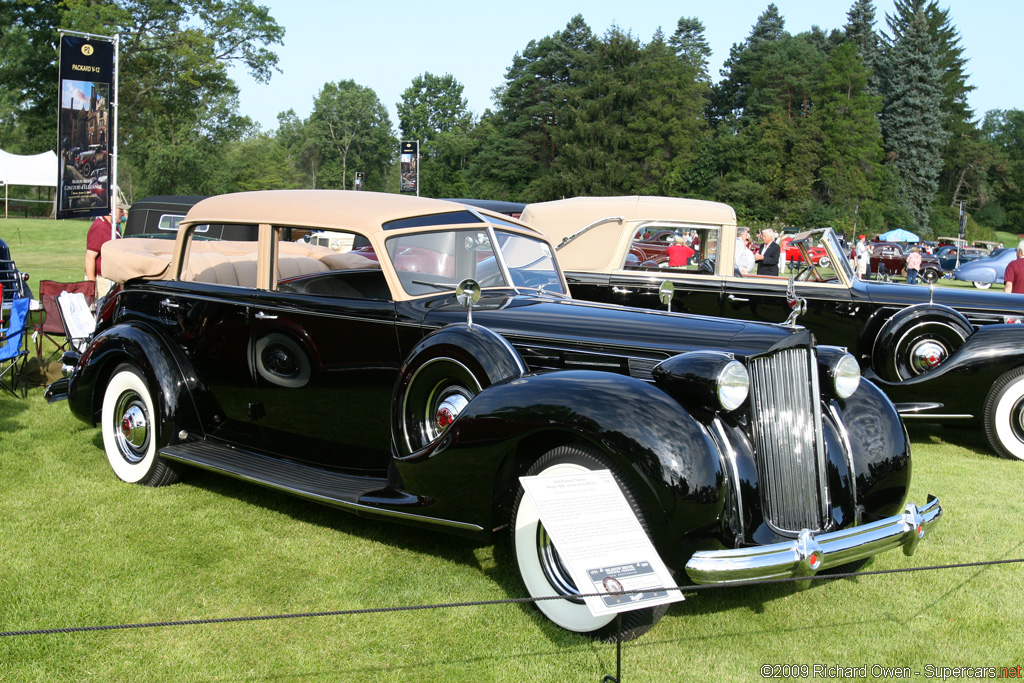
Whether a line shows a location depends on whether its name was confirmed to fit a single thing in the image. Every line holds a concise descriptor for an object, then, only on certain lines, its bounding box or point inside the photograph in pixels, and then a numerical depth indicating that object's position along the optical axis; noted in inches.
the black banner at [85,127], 583.2
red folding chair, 359.6
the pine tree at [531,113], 2669.8
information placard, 110.5
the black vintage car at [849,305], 256.8
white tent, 1509.6
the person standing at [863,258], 1112.1
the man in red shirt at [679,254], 339.9
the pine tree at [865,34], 3019.2
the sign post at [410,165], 1586.6
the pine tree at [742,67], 3265.3
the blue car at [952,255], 1363.2
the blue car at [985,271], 1055.6
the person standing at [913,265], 1135.0
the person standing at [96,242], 442.9
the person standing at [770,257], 438.4
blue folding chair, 298.8
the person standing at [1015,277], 366.0
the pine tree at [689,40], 3255.4
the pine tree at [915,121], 2696.9
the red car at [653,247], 347.3
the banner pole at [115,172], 556.3
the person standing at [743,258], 367.2
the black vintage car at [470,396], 127.0
